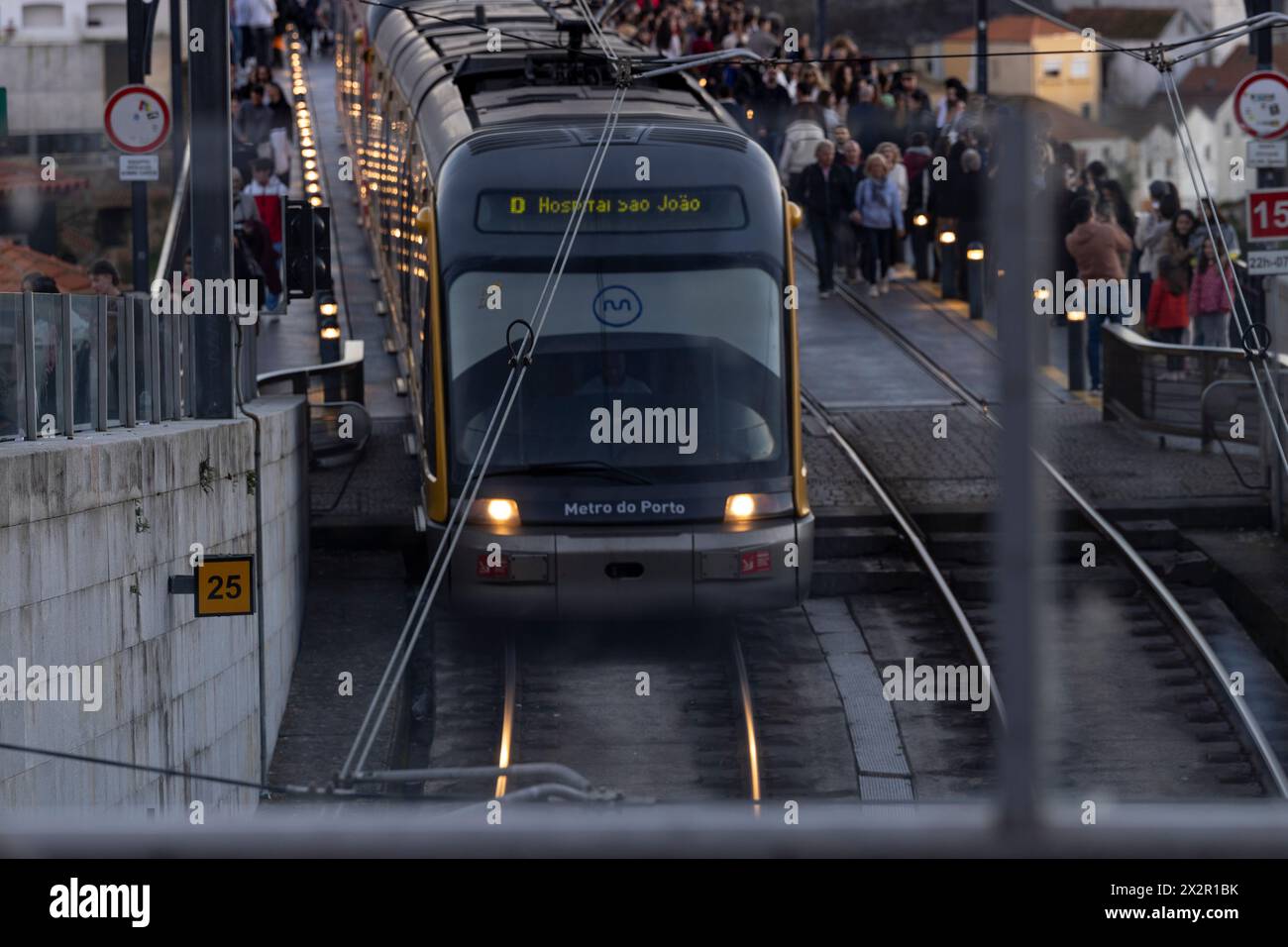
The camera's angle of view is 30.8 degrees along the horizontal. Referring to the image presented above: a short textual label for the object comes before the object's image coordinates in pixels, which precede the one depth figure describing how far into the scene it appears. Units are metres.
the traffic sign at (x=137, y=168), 19.31
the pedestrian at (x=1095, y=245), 19.19
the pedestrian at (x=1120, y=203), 21.69
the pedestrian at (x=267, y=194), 21.83
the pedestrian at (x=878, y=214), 25.17
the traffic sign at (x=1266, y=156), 16.94
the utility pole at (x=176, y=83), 23.53
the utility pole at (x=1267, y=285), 16.20
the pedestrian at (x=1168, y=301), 20.03
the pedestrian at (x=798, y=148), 27.42
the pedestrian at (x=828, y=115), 28.64
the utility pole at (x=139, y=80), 20.66
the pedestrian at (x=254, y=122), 27.33
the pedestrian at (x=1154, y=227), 20.36
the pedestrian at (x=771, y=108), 28.94
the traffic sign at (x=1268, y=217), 15.57
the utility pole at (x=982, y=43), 28.50
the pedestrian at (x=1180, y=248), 20.09
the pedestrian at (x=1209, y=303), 19.55
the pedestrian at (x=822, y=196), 25.16
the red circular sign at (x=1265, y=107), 17.08
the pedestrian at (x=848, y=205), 25.53
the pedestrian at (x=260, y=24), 33.88
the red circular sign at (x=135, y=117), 18.75
